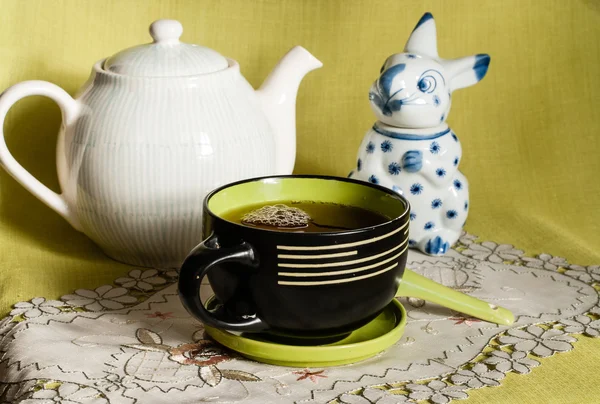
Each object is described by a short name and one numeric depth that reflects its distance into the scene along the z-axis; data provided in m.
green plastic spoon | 0.98
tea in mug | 0.95
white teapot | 1.03
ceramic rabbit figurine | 1.09
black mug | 0.89
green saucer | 0.92
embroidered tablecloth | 0.91
